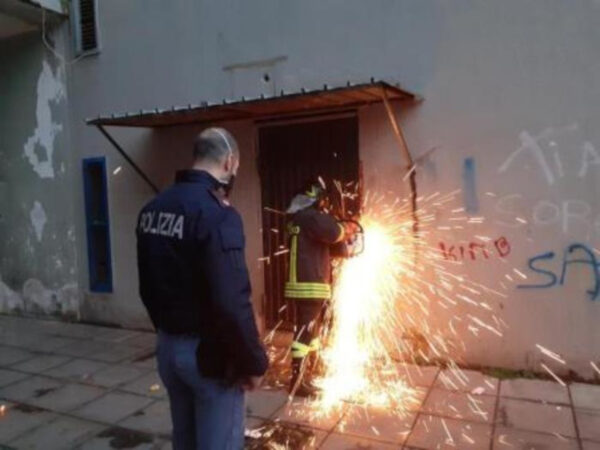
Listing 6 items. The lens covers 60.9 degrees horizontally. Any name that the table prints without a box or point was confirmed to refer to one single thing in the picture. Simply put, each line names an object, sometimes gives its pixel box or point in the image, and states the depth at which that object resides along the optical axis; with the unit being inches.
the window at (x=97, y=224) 267.6
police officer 85.3
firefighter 164.7
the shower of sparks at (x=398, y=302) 187.0
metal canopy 171.6
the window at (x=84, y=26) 264.7
